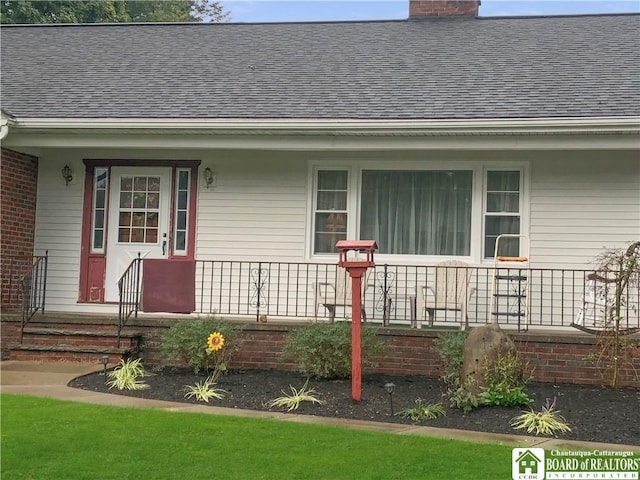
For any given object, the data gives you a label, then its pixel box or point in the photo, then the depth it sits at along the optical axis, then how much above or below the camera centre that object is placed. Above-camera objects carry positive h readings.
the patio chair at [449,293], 8.58 -0.34
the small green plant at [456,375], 6.39 -1.09
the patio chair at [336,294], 8.83 -0.42
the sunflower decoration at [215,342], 7.64 -0.91
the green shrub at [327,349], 7.49 -0.93
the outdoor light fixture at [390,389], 6.14 -1.08
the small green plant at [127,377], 7.11 -1.28
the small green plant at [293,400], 6.48 -1.29
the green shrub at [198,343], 7.79 -0.96
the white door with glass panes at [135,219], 10.07 +0.50
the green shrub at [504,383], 6.41 -1.06
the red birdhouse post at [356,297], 6.70 -0.34
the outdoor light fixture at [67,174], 10.19 +1.10
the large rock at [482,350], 6.64 -0.79
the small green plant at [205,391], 6.73 -1.30
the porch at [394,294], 8.61 -0.41
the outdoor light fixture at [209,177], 9.90 +1.10
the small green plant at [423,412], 6.09 -1.28
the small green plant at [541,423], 5.69 -1.26
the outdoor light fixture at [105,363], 7.70 -1.22
